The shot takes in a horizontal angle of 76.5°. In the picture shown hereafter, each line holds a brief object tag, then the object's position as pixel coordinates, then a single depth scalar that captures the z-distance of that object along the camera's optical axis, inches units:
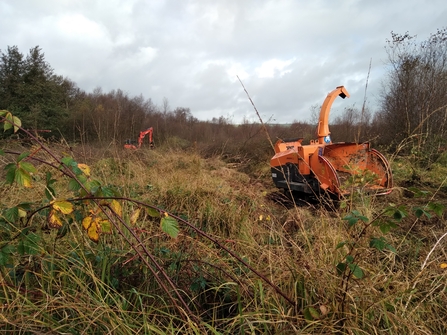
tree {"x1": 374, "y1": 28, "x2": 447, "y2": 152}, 390.6
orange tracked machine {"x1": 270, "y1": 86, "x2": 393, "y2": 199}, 178.1
